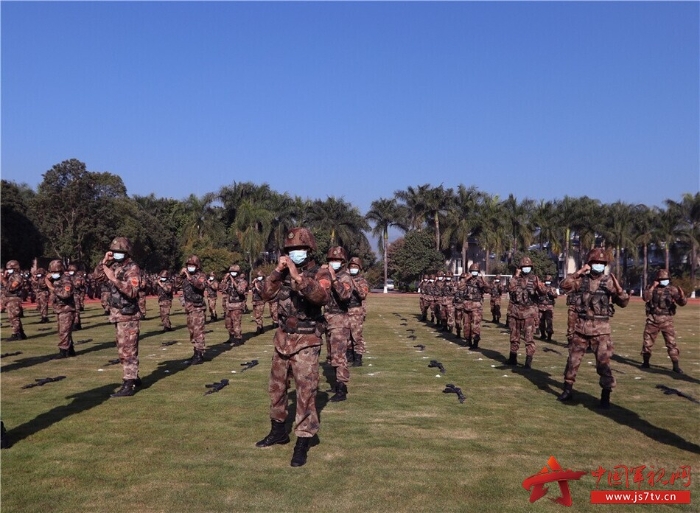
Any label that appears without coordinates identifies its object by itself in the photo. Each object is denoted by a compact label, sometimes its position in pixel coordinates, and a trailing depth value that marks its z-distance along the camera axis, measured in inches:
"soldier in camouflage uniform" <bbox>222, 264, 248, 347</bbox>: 676.1
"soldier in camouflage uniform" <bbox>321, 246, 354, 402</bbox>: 386.3
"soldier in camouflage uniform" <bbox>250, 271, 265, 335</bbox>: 801.2
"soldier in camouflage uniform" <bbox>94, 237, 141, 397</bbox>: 391.2
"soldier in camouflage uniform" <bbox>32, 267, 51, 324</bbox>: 944.0
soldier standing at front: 262.2
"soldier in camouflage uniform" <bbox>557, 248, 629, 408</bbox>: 369.1
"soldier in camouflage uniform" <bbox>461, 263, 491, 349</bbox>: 644.1
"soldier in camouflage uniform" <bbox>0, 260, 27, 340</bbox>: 703.1
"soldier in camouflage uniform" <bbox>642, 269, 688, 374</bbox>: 527.1
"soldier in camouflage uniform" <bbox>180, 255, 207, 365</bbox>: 521.3
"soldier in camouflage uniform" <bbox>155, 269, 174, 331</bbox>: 844.0
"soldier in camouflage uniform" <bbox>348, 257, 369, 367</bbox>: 478.0
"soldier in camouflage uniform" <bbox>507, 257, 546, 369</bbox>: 516.7
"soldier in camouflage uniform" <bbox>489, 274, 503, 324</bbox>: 980.6
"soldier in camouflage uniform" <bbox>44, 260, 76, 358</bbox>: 551.8
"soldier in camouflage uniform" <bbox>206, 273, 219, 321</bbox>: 865.0
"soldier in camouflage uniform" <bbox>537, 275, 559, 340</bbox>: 766.5
